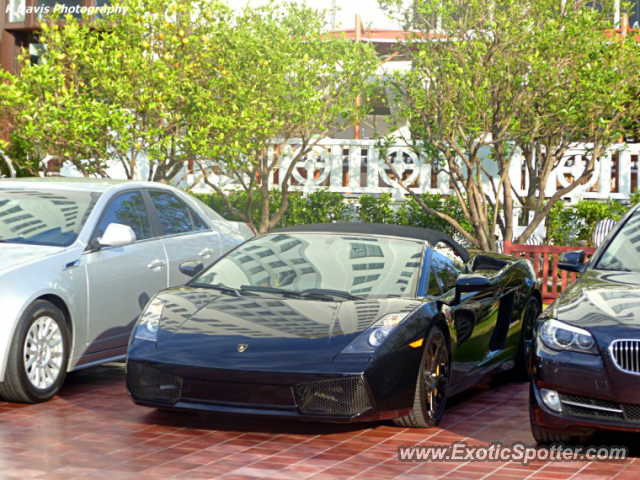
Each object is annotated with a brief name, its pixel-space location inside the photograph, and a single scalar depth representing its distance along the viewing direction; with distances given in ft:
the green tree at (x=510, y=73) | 48.06
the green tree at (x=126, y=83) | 51.08
